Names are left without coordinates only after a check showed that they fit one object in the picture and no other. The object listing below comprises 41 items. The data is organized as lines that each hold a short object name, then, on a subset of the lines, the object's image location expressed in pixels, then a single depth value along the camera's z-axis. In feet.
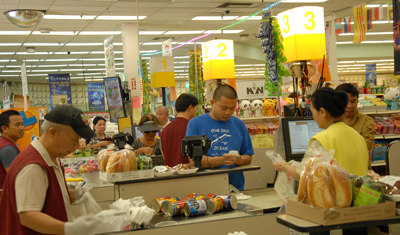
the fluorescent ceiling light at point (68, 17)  31.73
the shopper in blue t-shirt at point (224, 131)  10.80
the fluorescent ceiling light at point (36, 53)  47.50
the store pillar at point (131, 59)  34.88
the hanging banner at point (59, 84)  52.95
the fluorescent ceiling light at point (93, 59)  55.67
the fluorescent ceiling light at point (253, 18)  36.30
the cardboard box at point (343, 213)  5.47
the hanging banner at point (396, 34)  19.19
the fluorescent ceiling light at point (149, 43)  45.96
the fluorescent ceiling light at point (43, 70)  63.60
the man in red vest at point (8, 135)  12.59
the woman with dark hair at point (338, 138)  7.51
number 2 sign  20.18
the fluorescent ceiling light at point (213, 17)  35.35
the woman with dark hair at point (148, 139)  16.27
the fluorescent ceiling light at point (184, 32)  40.78
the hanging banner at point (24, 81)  34.96
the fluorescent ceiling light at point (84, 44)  44.23
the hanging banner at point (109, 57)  33.35
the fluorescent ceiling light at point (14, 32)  36.79
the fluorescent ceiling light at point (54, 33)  37.80
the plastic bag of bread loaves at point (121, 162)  8.68
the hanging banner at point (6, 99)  41.60
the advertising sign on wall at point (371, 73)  63.67
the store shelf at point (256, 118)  18.39
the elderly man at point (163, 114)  22.41
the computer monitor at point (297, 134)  11.71
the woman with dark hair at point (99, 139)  20.13
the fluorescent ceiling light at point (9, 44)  42.30
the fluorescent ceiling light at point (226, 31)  41.54
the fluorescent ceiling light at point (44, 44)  43.07
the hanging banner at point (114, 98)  29.40
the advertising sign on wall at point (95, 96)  52.63
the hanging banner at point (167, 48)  38.89
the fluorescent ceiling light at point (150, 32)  39.91
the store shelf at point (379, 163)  19.52
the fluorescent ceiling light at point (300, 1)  31.35
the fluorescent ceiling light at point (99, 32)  38.51
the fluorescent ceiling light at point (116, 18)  33.00
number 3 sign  13.52
